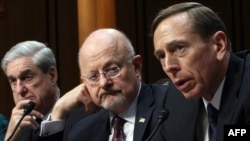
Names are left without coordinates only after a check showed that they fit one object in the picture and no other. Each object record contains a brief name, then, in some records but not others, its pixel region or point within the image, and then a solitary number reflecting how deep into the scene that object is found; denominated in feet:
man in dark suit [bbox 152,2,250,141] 10.52
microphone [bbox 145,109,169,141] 10.89
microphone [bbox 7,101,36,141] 13.38
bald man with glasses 12.74
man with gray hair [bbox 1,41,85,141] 15.19
